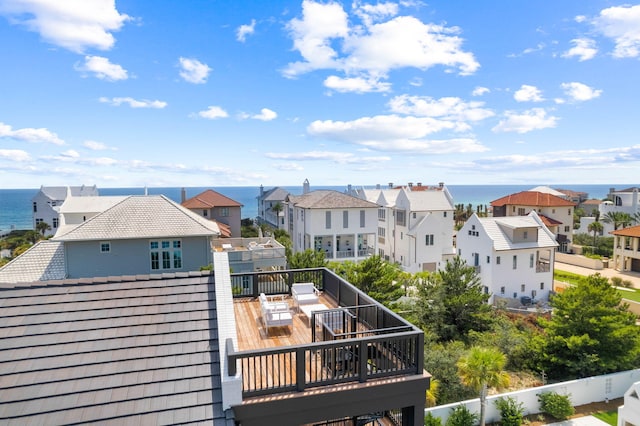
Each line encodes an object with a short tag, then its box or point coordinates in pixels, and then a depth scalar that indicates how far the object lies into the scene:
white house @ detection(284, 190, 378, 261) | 35.94
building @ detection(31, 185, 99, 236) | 52.78
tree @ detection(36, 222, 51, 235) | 51.03
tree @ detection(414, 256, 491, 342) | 20.41
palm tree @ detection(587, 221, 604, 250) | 52.00
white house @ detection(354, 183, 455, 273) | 37.53
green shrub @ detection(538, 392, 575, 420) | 13.88
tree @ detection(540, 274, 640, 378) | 16.03
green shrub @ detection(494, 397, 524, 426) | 13.35
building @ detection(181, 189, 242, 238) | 40.81
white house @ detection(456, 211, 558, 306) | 29.30
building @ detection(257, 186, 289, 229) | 50.62
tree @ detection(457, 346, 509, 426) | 12.11
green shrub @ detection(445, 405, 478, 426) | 12.83
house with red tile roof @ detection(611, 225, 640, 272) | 39.44
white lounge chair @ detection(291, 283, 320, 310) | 10.05
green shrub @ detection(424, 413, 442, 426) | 12.31
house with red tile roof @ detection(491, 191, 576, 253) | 49.47
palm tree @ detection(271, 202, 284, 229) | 50.42
